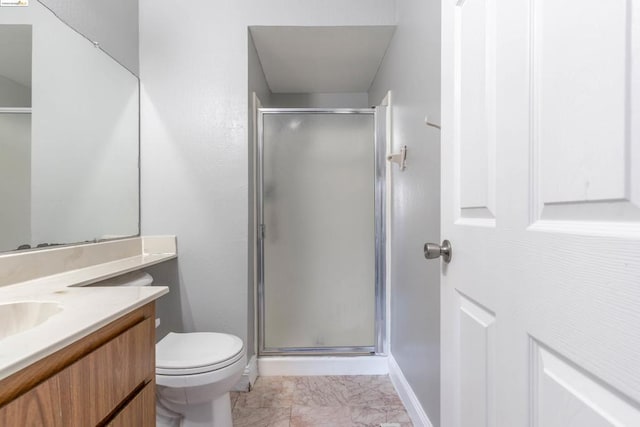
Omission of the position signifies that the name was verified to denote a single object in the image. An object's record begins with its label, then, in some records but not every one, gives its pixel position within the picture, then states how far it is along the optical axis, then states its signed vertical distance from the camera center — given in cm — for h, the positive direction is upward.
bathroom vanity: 55 -29
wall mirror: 112 +35
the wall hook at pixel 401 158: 172 +32
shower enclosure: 217 -12
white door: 36 +0
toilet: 124 -67
